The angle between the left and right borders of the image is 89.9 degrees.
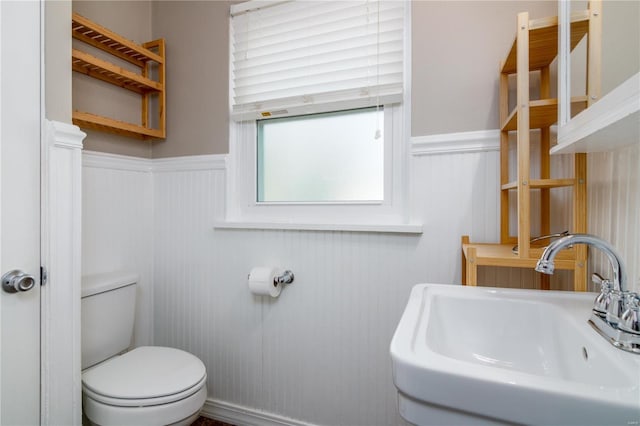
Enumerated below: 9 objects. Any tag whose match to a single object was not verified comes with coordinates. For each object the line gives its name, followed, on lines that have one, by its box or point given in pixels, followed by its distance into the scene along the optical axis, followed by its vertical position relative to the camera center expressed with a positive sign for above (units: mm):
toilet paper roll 1412 -313
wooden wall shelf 1386 +650
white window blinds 1346 +709
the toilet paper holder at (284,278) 1453 -306
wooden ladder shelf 866 +136
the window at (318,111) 1360 +465
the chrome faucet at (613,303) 542 -164
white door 934 +19
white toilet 1094 -629
